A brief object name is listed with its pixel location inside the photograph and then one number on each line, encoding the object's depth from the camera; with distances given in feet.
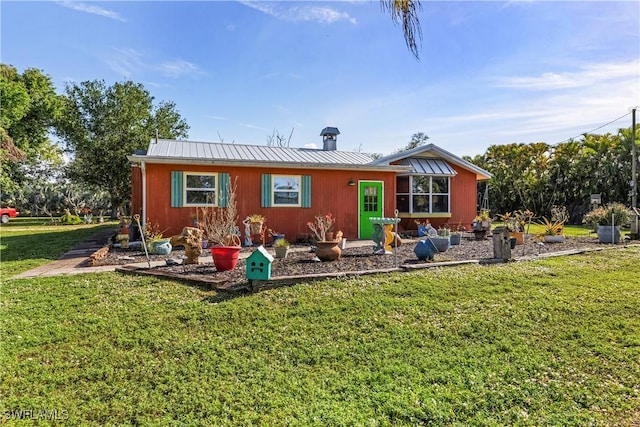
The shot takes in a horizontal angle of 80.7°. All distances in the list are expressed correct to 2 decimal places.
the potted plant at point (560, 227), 39.88
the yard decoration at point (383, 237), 30.35
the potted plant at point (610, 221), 38.58
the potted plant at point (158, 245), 31.09
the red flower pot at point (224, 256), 23.24
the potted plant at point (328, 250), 26.37
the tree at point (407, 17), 8.30
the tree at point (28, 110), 67.67
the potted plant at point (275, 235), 37.81
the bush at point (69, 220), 81.79
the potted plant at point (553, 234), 38.60
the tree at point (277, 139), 109.50
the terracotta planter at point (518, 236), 36.25
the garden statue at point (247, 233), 37.24
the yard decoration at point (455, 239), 37.94
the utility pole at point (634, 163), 63.72
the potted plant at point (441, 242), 30.63
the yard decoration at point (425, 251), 26.55
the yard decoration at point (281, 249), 28.48
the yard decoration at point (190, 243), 25.62
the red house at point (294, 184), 36.04
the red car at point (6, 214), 86.44
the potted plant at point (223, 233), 23.30
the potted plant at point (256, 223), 37.52
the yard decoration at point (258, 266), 19.11
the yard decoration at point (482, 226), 42.90
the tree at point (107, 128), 76.64
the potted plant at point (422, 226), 45.37
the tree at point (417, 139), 125.90
